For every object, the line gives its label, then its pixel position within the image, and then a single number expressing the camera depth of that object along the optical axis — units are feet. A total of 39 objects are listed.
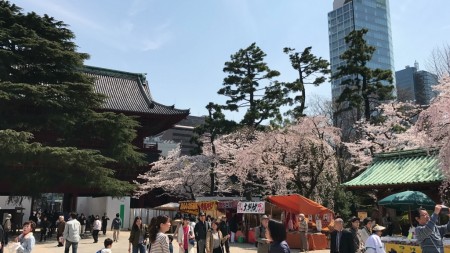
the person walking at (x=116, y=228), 69.96
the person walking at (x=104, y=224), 81.56
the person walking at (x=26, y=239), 26.91
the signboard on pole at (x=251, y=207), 64.90
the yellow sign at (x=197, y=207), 75.10
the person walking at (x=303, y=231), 54.80
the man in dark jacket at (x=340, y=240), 24.82
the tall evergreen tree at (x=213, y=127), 116.06
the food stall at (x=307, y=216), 60.75
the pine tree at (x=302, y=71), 109.40
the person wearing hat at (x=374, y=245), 24.25
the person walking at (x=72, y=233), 40.93
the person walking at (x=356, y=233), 28.12
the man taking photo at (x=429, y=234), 22.24
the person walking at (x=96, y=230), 70.46
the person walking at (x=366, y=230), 32.78
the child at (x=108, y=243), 23.43
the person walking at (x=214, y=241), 35.76
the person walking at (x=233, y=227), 73.46
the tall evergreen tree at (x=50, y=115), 72.79
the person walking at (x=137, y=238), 35.73
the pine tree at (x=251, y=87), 111.45
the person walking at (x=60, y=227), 63.46
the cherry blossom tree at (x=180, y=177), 123.95
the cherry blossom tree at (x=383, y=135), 89.00
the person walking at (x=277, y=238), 15.61
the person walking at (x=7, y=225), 53.92
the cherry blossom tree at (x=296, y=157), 79.66
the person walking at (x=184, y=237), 39.58
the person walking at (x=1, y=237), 31.22
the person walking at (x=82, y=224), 84.43
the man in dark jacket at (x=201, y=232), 38.99
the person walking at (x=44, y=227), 72.16
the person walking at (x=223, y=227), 49.52
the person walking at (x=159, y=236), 21.54
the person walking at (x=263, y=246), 29.04
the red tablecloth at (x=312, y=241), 59.93
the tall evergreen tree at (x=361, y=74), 95.30
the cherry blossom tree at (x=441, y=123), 48.88
